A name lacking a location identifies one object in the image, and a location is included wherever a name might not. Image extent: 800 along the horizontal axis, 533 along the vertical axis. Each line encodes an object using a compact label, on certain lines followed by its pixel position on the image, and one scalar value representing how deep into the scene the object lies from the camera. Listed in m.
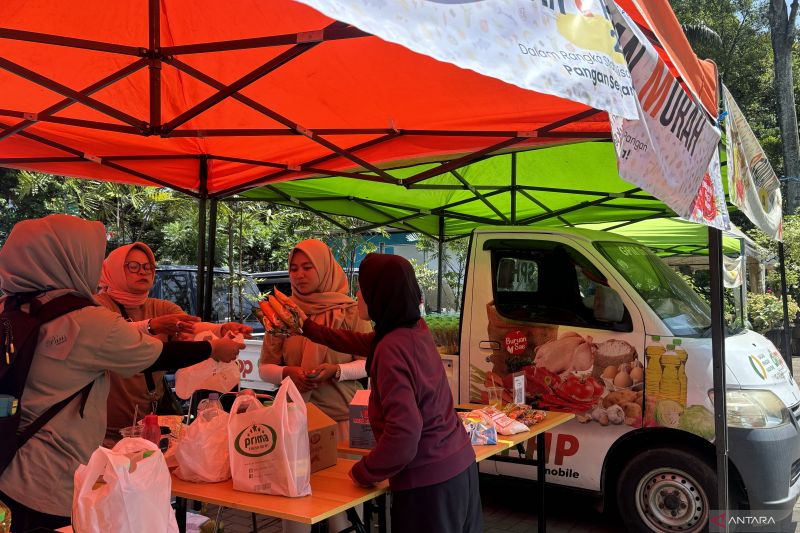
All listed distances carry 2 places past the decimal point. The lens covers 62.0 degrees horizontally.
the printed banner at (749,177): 3.61
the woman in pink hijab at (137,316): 3.55
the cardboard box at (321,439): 2.92
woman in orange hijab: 3.77
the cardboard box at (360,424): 3.27
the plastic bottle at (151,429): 2.89
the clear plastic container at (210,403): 2.94
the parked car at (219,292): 8.85
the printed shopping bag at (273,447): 2.52
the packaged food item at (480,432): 3.45
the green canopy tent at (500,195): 7.34
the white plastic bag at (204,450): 2.78
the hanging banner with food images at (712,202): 3.06
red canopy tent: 3.14
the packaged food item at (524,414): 3.98
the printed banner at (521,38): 1.37
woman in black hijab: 2.49
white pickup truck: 4.57
